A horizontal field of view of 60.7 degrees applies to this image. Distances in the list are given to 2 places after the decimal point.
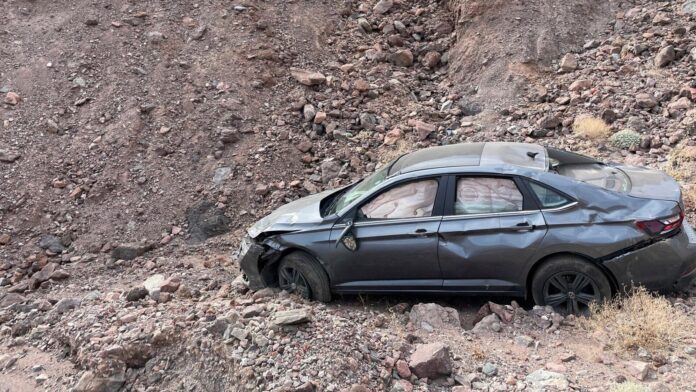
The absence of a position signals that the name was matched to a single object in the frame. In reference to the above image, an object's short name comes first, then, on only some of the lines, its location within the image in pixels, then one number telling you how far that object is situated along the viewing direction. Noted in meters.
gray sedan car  5.24
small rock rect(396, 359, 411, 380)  4.73
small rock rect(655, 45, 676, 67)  9.88
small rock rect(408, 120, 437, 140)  10.01
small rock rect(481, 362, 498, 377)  4.81
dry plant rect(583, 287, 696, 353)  4.94
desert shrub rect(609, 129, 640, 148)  8.65
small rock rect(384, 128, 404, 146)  9.94
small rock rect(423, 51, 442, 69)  11.95
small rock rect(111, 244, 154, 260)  8.79
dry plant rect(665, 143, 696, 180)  7.52
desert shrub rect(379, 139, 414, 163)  9.66
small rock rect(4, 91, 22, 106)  10.88
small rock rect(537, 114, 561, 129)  9.53
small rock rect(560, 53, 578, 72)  10.73
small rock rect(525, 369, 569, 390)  4.47
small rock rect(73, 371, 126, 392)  5.30
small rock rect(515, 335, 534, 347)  5.23
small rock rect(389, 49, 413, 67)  11.84
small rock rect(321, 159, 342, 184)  9.59
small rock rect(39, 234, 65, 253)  9.02
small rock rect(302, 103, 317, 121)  10.66
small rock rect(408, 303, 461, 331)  5.66
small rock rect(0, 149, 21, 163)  10.03
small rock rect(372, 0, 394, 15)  12.99
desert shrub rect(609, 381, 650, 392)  4.22
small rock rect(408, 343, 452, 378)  4.72
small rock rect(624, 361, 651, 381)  4.58
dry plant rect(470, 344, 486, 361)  5.03
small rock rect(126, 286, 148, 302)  6.80
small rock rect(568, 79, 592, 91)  10.11
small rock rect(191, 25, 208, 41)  12.15
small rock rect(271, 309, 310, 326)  5.25
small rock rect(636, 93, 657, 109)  9.19
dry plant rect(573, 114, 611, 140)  8.92
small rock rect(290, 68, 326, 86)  11.30
